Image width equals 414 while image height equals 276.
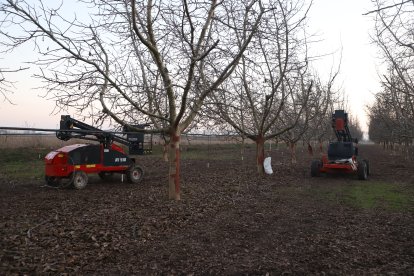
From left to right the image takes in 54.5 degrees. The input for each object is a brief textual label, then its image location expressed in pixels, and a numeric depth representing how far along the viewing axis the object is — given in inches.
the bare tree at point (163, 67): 326.3
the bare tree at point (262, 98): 512.1
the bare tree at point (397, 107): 586.4
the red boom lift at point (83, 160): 506.0
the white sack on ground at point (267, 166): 687.1
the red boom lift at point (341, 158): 653.3
